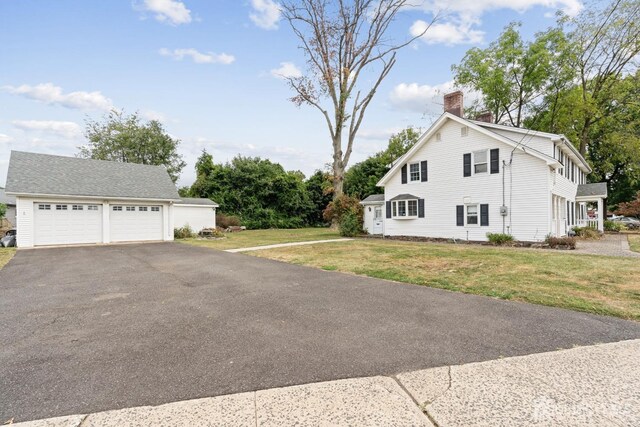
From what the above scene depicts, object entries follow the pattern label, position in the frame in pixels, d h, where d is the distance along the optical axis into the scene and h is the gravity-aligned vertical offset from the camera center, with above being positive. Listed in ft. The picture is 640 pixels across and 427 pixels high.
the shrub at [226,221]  81.82 -0.90
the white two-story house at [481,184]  46.24 +5.05
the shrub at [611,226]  75.72 -3.92
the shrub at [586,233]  56.03 -4.07
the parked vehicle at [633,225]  89.30 -4.54
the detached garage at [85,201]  49.75 +3.41
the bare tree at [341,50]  68.74 +38.64
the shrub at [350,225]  65.98 -2.11
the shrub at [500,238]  47.37 -4.00
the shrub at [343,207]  69.46 +2.01
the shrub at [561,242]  41.11 -4.15
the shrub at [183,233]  66.68 -3.22
